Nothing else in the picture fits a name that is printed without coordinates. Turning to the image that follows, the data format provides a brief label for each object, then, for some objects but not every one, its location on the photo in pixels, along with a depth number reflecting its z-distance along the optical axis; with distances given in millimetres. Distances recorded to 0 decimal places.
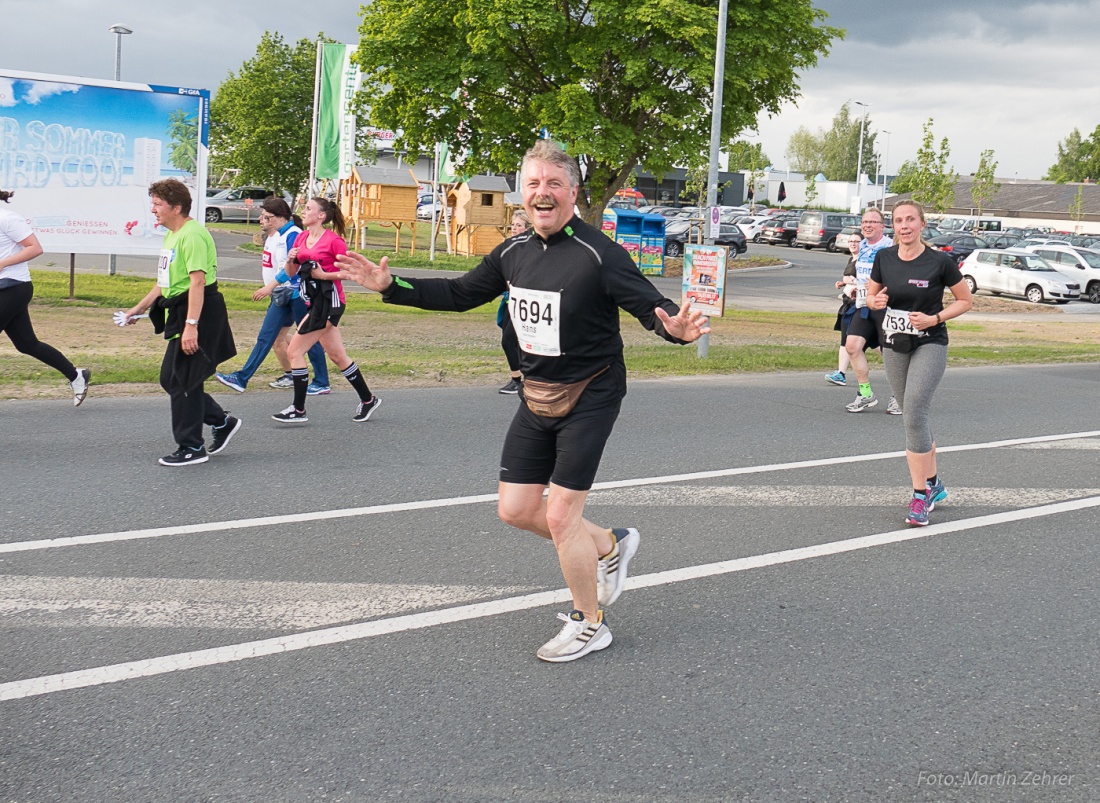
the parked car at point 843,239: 53306
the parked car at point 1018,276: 33688
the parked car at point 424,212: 66812
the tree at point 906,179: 54238
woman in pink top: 8883
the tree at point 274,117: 44062
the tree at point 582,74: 24766
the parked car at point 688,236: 45031
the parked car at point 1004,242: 50531
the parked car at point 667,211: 64062
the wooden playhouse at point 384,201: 37562
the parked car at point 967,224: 63156
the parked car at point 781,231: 60094
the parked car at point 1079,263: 35312
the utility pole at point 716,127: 14945
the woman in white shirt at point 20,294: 8508
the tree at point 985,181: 74438
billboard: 17094
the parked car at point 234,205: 51938
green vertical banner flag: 28250
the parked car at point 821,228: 57281
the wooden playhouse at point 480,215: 38000
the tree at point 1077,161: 127750
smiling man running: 4254
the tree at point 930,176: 51906
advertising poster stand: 14477
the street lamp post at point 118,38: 35312
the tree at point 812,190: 99362
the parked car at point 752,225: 60844
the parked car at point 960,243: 46844
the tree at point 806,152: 147000
